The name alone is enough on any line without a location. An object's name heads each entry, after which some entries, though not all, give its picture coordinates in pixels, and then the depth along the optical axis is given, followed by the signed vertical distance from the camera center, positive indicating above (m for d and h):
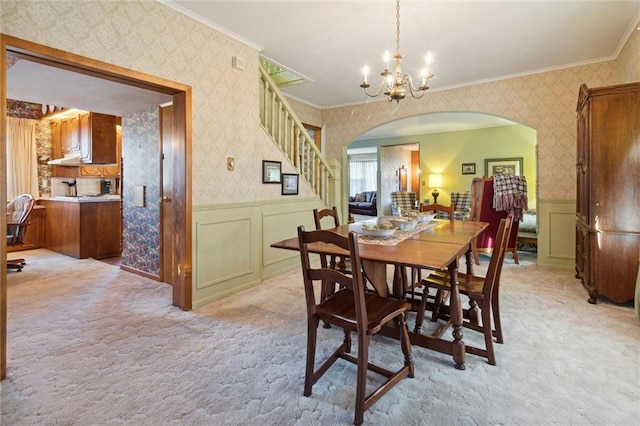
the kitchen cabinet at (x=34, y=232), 5.74 -0.45
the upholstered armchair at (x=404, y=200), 8.67 +0.12
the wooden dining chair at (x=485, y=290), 2.03 -0.57
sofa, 11.18 +0.03
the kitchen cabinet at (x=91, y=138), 5.56 +1.22
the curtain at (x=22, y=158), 5.81 +0.90
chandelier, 2.62 +1.01
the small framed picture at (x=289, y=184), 4.29 +0.29
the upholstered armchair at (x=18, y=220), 4.41 -0.19
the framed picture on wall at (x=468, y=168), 8.20 +0.91
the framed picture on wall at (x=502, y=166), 7.62 +0.91
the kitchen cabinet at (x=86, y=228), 5.18 -0.35
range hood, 5.82 +0.85
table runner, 2.14 -0.24
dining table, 1.71 -0.28
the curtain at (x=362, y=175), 12.90 +1.21
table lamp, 8.52 +0.59
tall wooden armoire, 2.88 +0.12
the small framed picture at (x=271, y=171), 3.90 +0.43
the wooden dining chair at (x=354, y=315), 1.53 -0.57
